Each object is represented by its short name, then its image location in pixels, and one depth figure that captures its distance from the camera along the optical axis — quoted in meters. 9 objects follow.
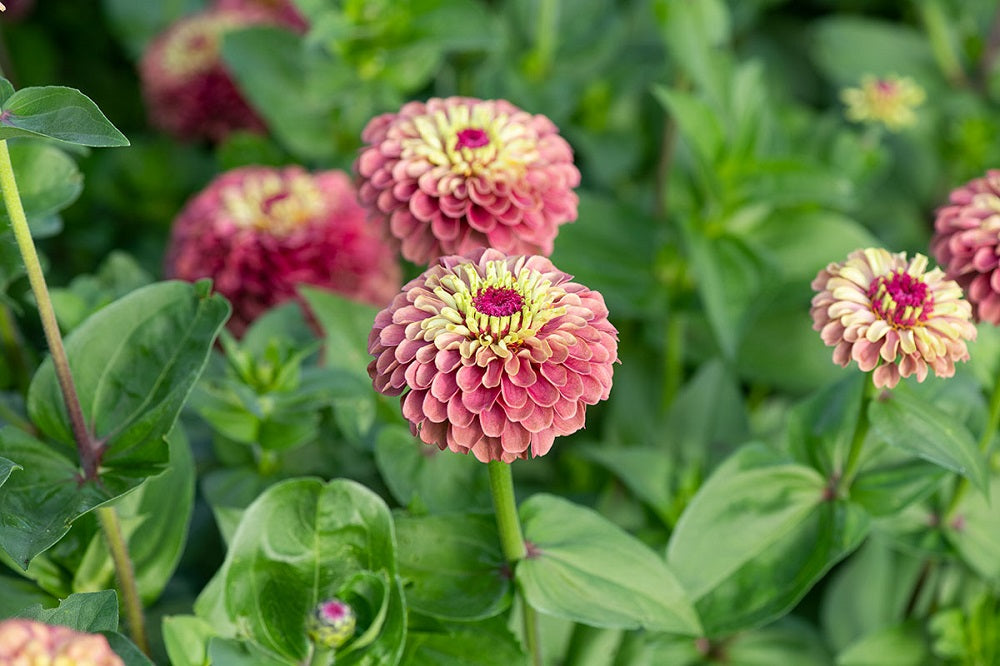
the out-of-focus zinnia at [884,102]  1.25
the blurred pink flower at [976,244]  1.01
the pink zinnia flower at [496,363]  0.95
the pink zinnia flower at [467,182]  1.02
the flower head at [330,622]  0.94
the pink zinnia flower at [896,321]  0.98
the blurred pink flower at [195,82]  1.35
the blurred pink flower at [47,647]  0.89
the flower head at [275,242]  1.16
